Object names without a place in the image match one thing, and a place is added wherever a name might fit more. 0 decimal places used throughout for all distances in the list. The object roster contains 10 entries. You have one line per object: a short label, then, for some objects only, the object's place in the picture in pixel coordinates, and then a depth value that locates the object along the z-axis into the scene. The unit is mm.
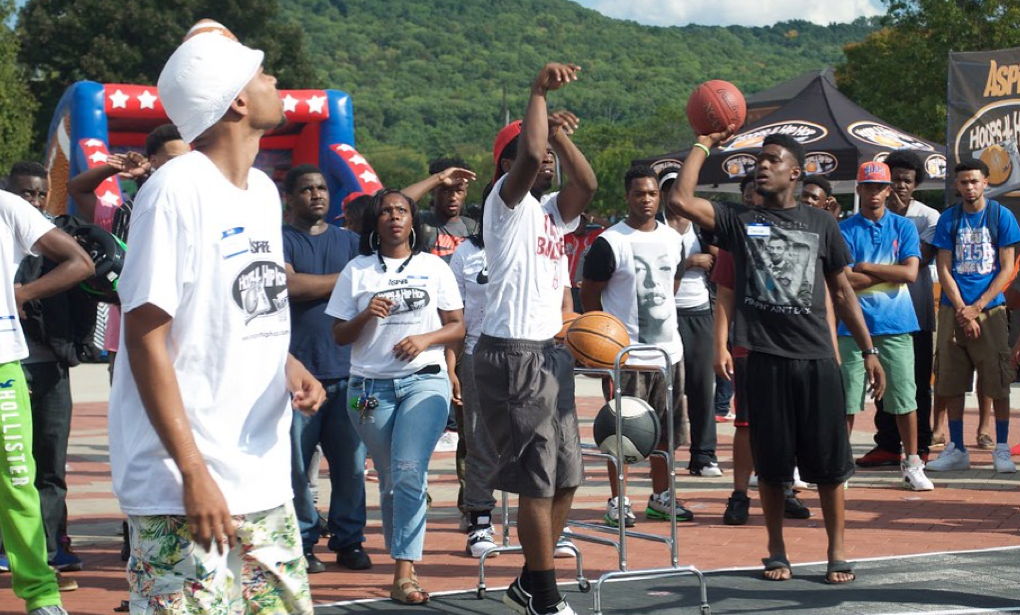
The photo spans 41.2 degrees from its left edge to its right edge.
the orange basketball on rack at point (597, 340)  6848
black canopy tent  17094
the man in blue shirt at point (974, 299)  9906
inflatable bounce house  19125
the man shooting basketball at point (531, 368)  5402
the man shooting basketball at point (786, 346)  6562
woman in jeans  6285
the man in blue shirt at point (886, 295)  9336
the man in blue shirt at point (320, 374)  7090
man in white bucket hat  3000
